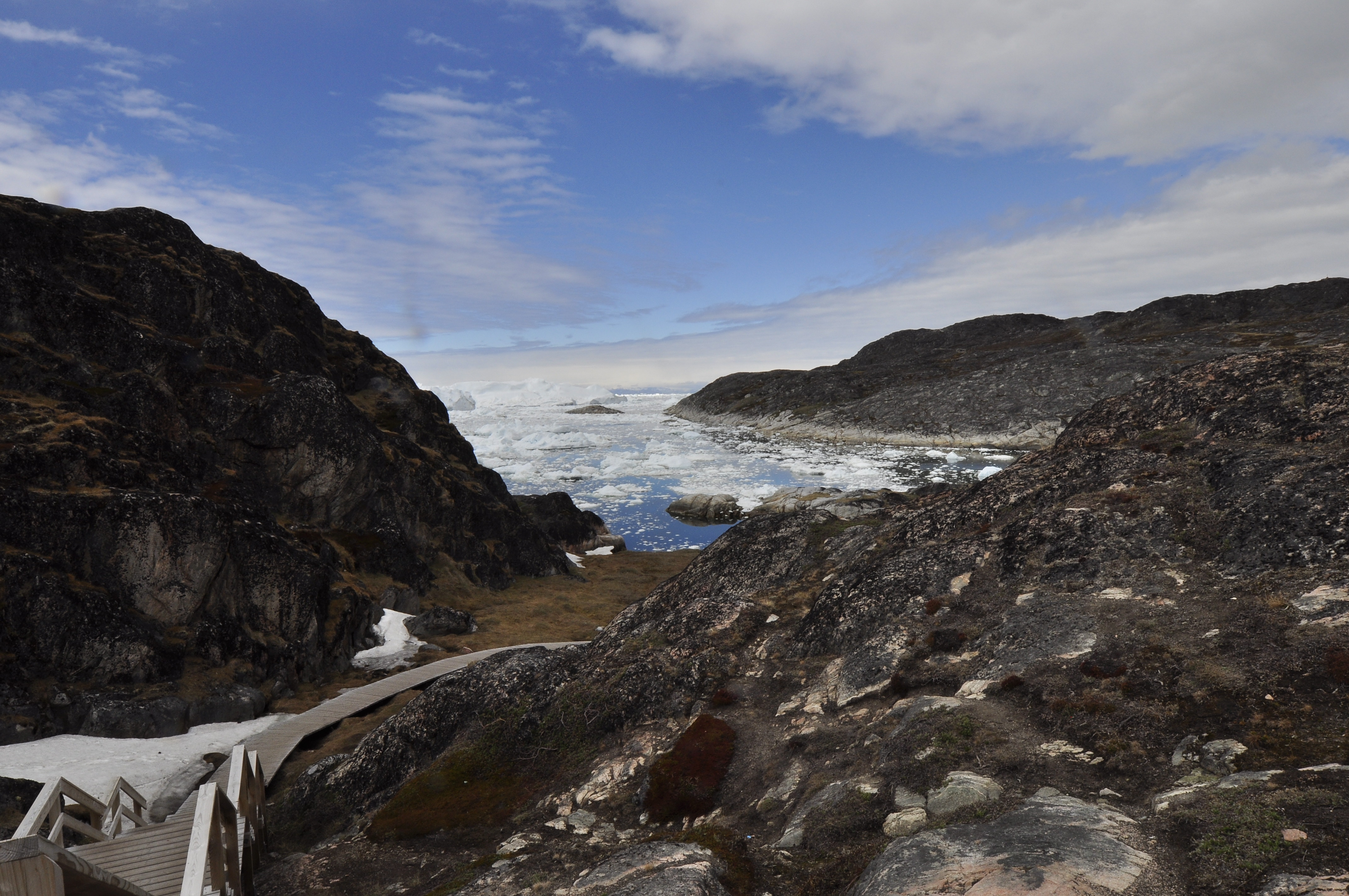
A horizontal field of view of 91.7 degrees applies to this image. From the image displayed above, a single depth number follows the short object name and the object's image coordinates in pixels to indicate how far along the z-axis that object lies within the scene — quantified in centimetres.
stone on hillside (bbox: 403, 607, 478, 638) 4141
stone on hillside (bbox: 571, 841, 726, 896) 869
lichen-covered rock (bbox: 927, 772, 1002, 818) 898
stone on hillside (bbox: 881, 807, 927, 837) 901
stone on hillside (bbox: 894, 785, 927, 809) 944
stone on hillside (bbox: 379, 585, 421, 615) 4406
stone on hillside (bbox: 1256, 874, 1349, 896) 579
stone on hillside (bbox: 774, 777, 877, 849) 993
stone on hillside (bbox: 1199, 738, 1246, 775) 843
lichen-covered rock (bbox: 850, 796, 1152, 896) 682
